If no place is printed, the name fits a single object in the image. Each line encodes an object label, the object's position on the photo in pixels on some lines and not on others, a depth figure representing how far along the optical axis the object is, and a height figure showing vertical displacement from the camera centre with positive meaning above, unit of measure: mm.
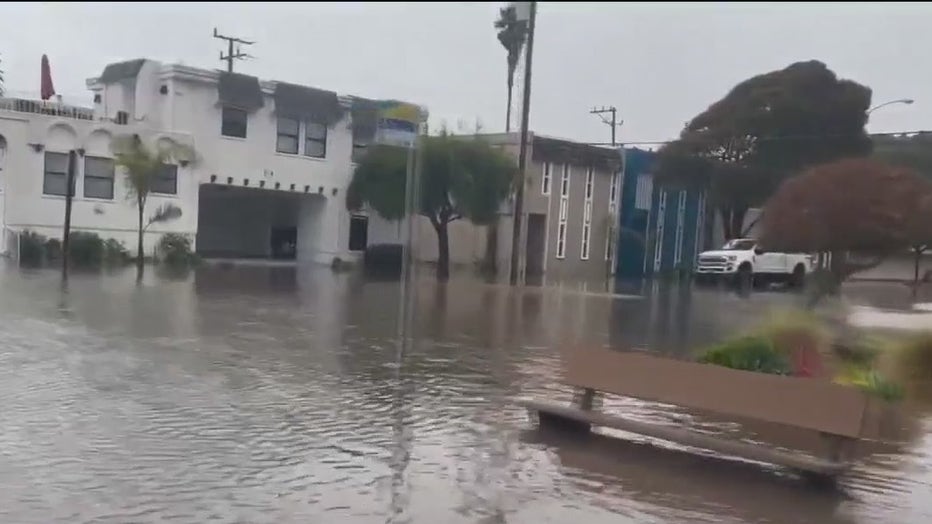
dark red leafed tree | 13852 +702
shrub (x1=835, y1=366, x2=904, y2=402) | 8297 -1005
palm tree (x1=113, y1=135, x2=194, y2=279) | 32562 +1562
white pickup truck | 30719 -317
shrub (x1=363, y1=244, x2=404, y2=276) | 36625 -948
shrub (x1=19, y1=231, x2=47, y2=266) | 30866 -1149
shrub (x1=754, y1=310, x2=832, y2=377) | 9828 -801
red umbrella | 36253 +4336
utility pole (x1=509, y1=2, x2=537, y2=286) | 29539 +1217
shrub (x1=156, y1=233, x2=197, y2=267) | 33844 -1072
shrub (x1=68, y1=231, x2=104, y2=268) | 31688 -1124
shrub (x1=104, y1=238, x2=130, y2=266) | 32269 -1199
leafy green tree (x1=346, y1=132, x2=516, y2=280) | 33781 +1815
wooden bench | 7031 -1036
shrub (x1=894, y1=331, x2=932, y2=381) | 12363 -1106
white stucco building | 32562 +2001
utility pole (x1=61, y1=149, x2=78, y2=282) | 30172 +66
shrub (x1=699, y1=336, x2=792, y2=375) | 8938 -882
